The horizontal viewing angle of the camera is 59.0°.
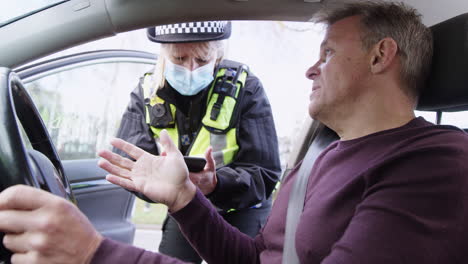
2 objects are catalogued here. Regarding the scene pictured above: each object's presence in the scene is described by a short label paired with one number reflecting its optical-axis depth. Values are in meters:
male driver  0.75
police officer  1.62
